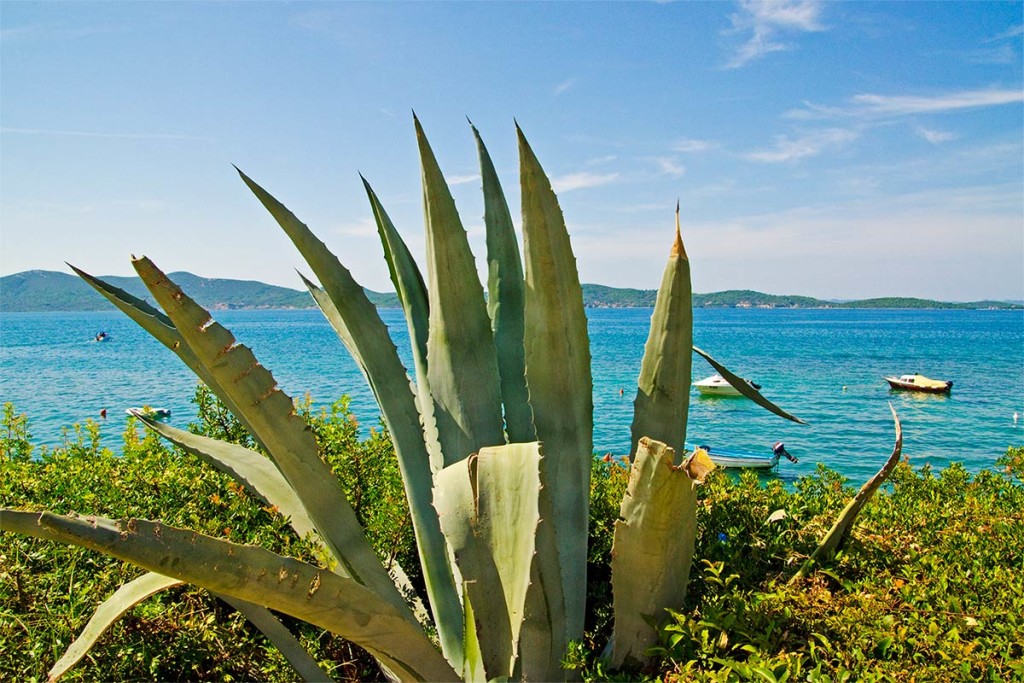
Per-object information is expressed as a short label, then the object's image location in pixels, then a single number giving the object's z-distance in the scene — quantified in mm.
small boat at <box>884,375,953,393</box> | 34438
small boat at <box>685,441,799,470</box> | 15648
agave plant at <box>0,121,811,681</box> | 1765
